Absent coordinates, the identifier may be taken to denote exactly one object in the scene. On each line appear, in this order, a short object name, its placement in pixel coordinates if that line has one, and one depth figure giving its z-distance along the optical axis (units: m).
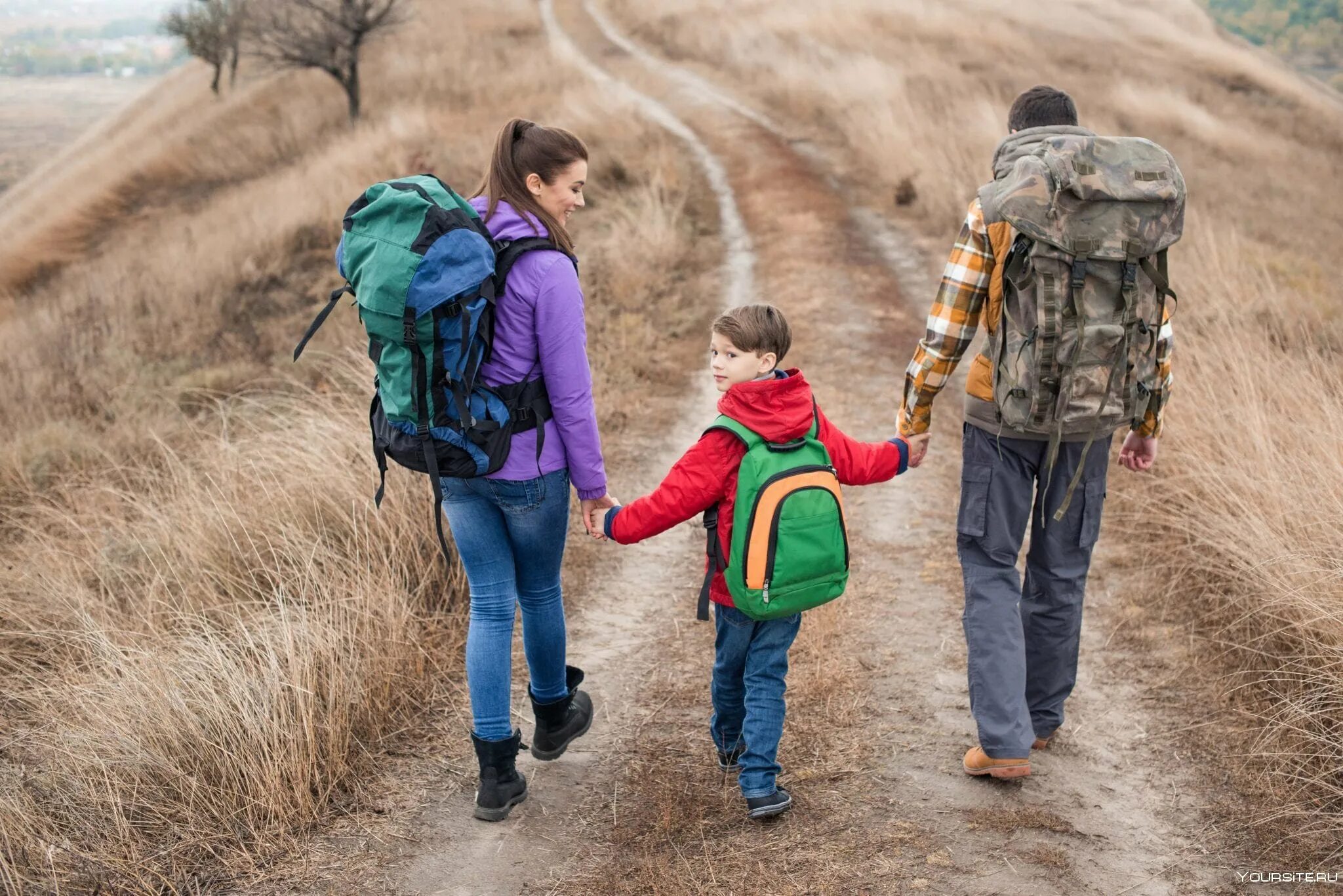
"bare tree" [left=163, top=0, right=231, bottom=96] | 29.20
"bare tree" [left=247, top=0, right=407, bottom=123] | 23.11
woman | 2.76
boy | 2.75
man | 2.68
